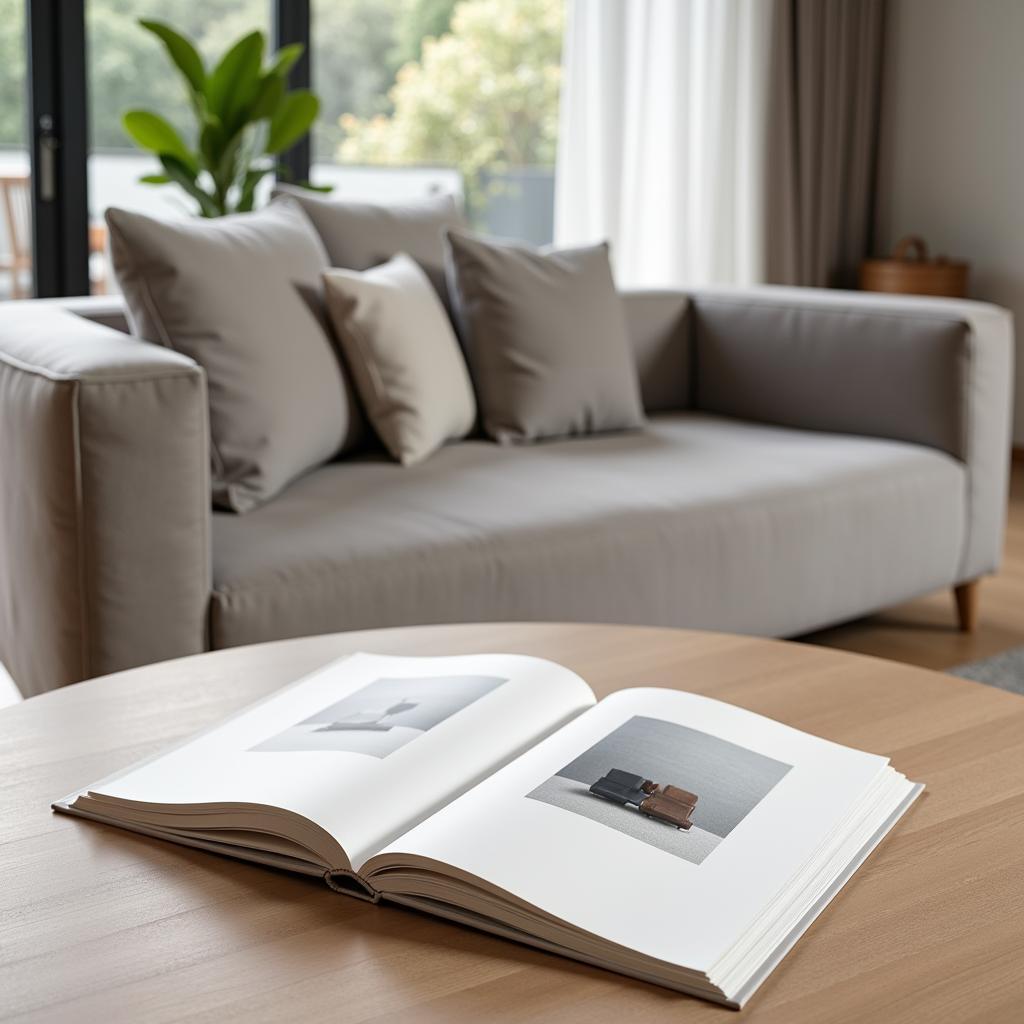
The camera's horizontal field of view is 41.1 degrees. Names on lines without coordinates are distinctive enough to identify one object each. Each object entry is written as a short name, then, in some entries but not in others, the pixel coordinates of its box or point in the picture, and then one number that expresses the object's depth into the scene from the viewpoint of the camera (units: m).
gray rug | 2.47
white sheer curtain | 4.33
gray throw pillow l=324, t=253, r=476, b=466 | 2.29
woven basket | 4.57
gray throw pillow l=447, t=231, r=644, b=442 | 2.55
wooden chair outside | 3.59
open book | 0.73
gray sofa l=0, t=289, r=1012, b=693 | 1.66
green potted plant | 3.15
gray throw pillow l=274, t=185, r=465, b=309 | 2.56
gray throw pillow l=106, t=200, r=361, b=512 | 2.02
